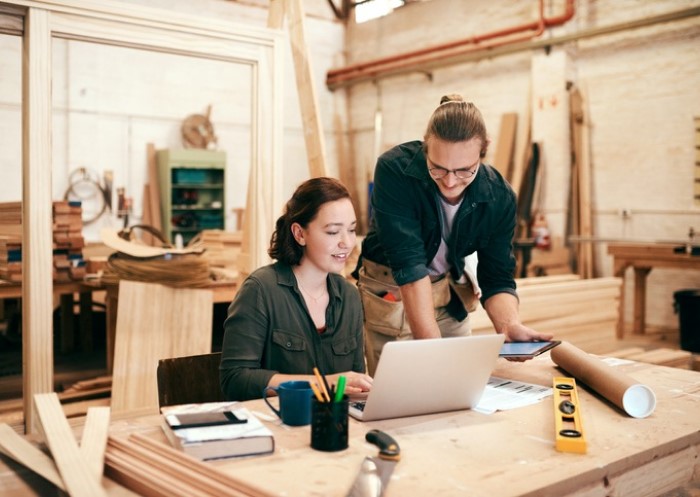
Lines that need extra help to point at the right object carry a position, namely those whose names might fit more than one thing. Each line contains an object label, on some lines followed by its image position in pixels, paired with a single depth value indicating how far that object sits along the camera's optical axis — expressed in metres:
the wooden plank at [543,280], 5.49
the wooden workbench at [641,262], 6.85
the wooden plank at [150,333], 4.18
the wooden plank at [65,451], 1.29
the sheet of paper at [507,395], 1.91
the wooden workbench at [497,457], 1.36
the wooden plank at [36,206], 3.43
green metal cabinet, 10.18
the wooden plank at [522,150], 8.77
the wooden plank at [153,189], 10.23
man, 2.28
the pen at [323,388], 1.57
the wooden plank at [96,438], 1.41
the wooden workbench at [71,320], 6.18
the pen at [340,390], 1.52
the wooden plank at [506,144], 9.19
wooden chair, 2.20
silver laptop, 1.64
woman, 2.18
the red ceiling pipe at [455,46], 8.55
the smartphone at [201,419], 1.52
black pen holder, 1.52
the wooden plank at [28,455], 1.37
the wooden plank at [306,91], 4.18
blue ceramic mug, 1.68
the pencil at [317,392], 1.53
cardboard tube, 1.88
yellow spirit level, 1.56
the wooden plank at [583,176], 8.43
